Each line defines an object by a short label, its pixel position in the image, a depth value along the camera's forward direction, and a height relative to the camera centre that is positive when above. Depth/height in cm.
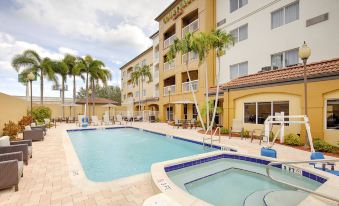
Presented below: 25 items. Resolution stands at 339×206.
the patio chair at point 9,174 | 398 -154
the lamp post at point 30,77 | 1228 +199
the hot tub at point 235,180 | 449 -228
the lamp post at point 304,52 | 778 +236
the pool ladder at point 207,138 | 960 -194
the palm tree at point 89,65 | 2677 +623
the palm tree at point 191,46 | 1130 +394
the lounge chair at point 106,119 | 2162 -163
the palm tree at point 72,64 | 2715 +639
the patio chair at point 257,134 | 1114 -179
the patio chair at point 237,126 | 1143 -131
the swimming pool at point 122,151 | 676 -241
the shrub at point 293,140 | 899 -172
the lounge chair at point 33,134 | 1000 -160
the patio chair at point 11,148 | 563 -134
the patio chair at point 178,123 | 1699 -169
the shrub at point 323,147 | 775 -178
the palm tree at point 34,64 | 2262 +546
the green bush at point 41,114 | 1903 -86
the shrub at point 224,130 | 1294 -176
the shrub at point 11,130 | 942 -128
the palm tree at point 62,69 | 2595 +537
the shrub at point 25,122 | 1194 -114
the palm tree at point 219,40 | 1121 +417
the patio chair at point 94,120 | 2080 -162
